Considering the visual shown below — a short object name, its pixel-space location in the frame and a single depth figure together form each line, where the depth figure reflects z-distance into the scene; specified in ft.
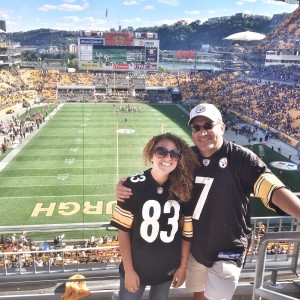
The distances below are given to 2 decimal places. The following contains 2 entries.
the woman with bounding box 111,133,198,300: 8.43
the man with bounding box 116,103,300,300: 8.50
